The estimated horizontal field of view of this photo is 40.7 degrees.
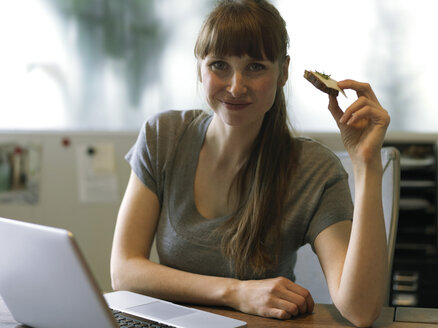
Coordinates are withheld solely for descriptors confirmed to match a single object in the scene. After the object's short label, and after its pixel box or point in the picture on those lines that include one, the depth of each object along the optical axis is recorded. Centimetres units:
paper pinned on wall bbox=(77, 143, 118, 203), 240
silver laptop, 72
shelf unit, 217
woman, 107
